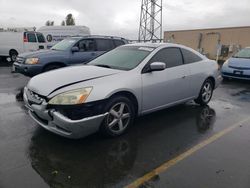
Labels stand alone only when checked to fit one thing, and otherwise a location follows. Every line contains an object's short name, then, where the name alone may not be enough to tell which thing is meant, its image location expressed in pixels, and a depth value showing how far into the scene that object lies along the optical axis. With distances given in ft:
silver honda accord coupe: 8.78
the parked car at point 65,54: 19.02
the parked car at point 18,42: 38.83
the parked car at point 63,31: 51.12
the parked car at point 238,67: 23.11
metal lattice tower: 77.41
